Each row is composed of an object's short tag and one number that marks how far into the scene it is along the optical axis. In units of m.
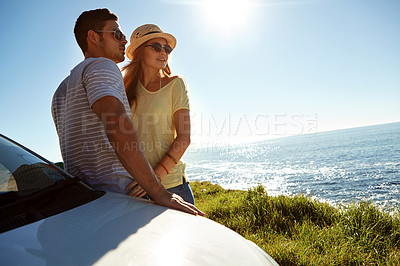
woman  2.28
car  0.83
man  1.32
